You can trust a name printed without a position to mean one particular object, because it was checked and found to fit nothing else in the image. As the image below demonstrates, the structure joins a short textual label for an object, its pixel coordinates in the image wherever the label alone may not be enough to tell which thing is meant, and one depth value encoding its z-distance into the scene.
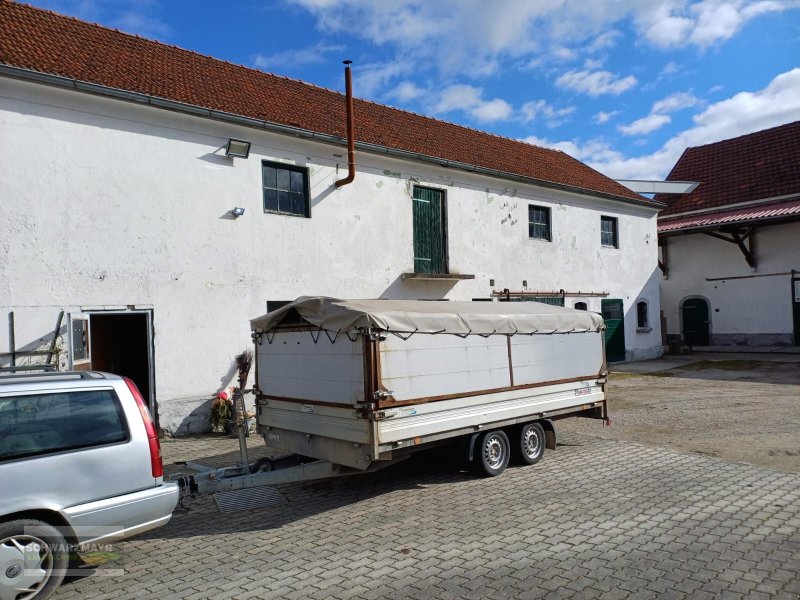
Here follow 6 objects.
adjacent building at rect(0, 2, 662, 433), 9.24
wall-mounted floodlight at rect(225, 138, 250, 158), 11.16
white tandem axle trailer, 5.88
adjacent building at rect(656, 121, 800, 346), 22.83
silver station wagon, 4.05
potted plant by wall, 10.55
